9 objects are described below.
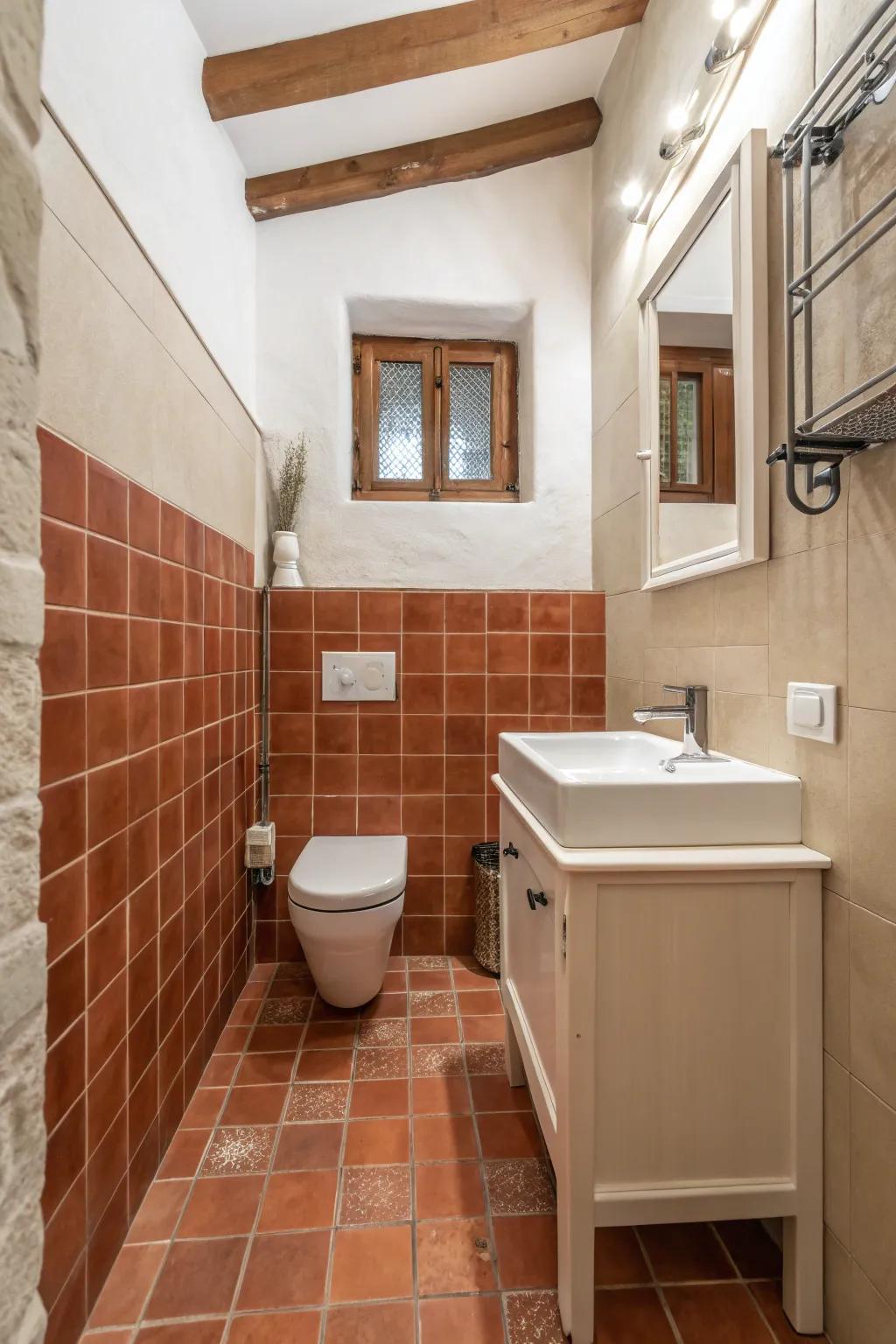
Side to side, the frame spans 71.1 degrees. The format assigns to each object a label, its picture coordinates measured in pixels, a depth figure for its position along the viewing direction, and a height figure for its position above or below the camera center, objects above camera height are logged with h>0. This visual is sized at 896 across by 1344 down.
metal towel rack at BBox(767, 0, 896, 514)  0.84 +0.63
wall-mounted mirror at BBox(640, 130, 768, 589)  1.20 +0.62
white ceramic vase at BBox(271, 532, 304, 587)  2.25 +0.37
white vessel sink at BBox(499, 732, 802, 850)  1.05 -0.25
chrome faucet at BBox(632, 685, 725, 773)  1.42 -0.12
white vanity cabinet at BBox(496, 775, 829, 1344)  0.99 -0.62
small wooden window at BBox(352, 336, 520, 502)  2.47 +0.96
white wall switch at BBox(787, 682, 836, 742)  1.02 -0.08
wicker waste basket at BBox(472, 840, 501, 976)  2.14 -0.87
